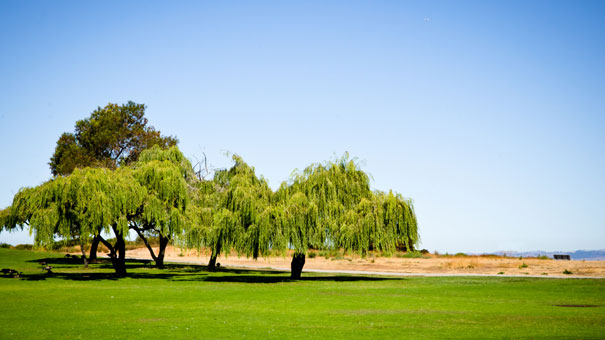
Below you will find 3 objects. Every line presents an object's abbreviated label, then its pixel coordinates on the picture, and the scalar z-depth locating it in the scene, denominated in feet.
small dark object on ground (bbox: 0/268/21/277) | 120.26
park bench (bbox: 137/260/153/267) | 188.85
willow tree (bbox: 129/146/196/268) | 121.49
